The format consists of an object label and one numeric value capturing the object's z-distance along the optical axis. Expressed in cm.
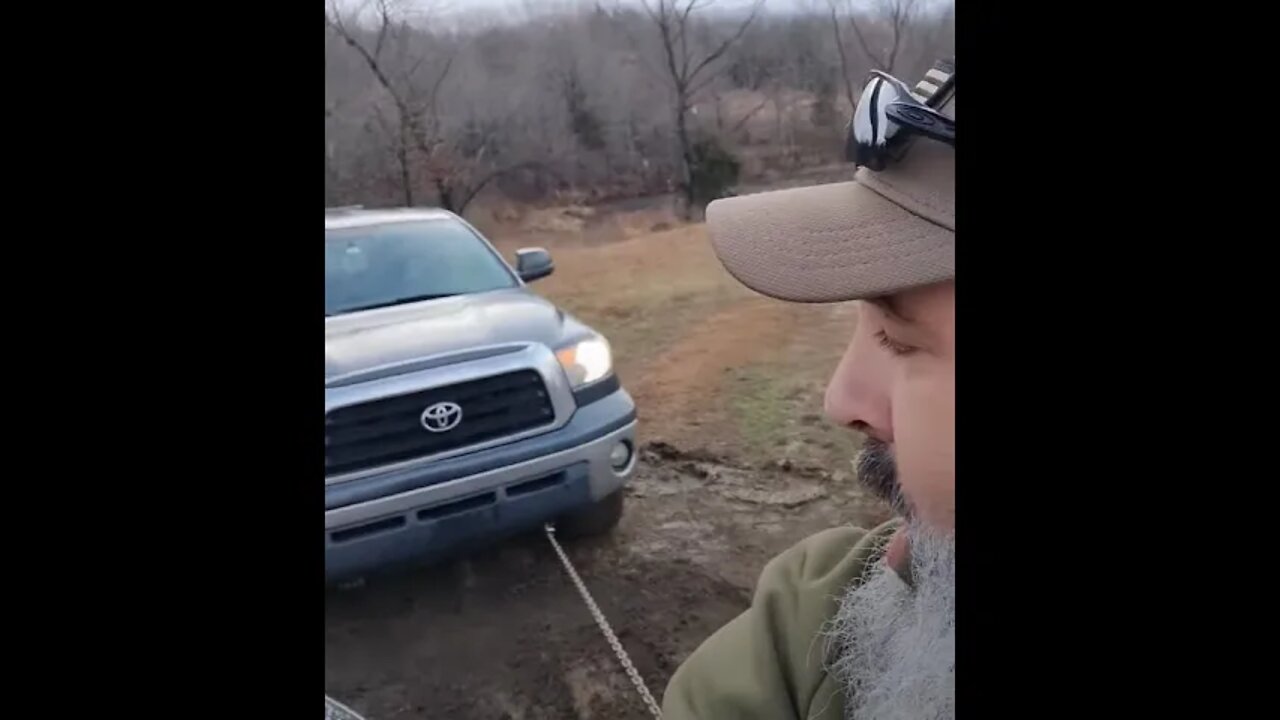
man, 52
